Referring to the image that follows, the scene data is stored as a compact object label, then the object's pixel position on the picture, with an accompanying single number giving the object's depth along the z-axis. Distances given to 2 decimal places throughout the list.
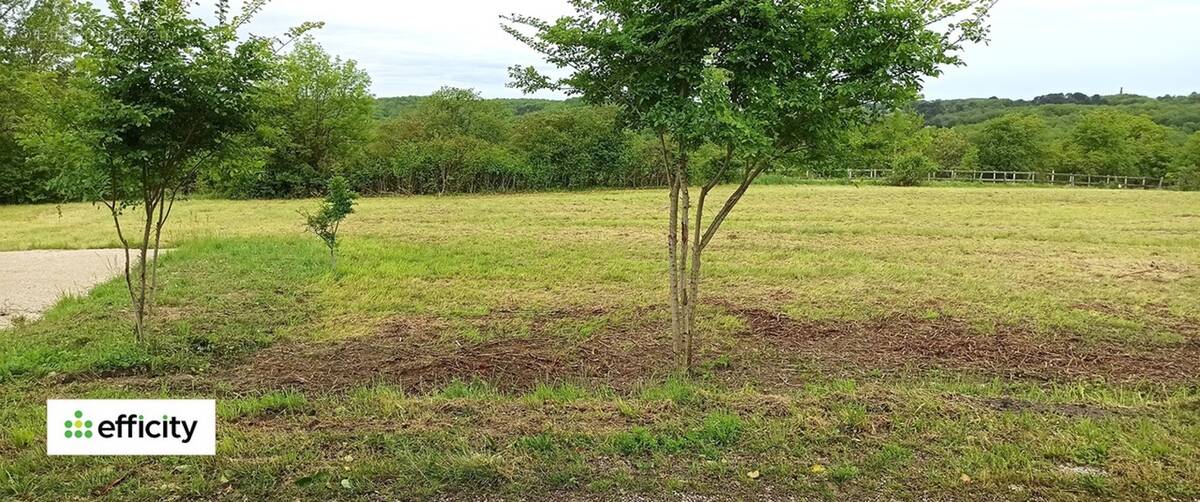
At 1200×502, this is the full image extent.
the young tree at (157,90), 5.81
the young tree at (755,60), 4.76
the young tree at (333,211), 12.70
